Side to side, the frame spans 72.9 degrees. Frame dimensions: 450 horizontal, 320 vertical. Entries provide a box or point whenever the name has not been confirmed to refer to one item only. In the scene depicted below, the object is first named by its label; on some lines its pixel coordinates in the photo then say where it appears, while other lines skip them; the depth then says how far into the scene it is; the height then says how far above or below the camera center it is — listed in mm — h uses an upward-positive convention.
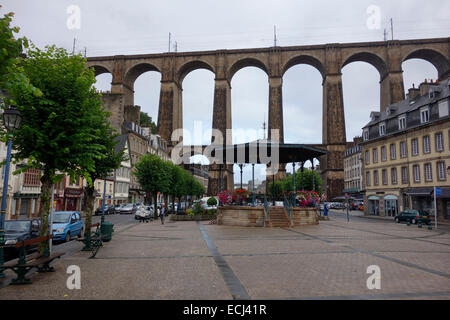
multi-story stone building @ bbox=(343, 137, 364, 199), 66562 +7124
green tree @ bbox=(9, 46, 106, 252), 8234 +2068
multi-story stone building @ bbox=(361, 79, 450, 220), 28047 +4932
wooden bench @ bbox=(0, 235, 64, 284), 6495 -1535
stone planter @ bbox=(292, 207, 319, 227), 20703 -1246
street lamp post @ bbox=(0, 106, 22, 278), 7406 +1773
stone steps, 20141 -1327
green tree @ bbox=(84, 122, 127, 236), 12508 +1420
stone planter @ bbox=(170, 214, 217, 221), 28047 -1904
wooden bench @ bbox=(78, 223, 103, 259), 10370 -1626
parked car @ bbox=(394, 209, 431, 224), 25328 -1444
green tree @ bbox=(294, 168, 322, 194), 58516 +3405
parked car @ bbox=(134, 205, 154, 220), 28028 -1581
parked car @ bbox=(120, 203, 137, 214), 42219 -1867
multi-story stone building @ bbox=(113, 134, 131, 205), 48281 +2484
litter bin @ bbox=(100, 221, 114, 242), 13657 -1516
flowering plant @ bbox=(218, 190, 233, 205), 21469 +4
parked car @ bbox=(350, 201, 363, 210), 58109 -1274
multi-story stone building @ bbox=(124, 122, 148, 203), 54656 +9247
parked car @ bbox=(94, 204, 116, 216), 39200 -1929
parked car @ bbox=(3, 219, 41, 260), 10328 -1405
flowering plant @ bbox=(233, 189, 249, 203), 21141 +157
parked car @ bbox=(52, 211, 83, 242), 14172 -1499
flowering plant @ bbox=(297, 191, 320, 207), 21875 +12
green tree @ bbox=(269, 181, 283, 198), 51550 +2227
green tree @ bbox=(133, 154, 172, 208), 29864 +2101
